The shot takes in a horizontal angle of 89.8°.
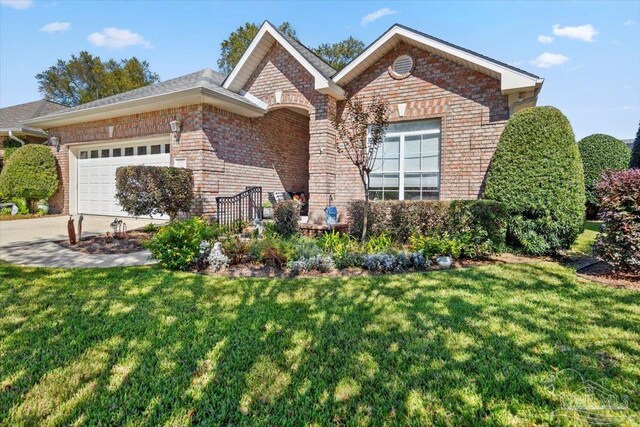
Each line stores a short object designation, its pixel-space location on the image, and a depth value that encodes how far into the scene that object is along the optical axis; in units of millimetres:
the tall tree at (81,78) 31125
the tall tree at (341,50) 27625
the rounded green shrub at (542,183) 6383
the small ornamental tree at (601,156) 13102
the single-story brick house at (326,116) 8227
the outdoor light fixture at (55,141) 13142
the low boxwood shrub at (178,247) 5445
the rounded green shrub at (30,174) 12602
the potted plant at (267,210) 10766
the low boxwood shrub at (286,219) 7848
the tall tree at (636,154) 9779
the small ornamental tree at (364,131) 6672
